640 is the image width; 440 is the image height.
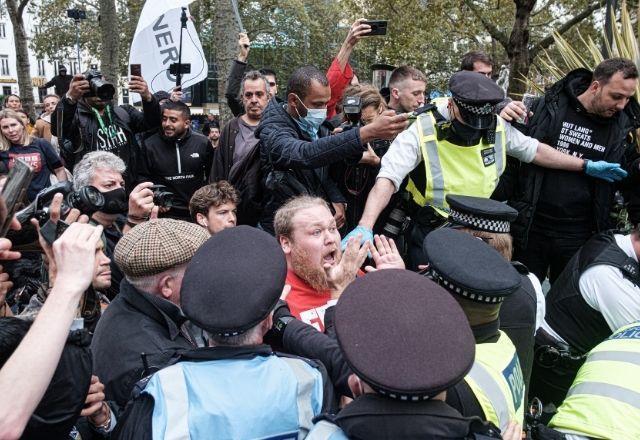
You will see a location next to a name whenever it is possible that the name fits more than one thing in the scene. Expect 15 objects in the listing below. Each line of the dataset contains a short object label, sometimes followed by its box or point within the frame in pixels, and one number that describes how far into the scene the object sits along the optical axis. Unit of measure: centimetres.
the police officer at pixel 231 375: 147
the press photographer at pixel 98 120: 441
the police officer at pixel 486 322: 154
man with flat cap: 200
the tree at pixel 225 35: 812
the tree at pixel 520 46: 1067
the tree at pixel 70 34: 2988
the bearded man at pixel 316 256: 255
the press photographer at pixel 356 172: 371
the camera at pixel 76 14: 1993
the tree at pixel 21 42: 1602
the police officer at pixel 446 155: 317
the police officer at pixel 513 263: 213
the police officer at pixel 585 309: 273
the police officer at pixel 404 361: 126
